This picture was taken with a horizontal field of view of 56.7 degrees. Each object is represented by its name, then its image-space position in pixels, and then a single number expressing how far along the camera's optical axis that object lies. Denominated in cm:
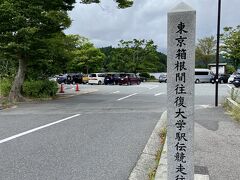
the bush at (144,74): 3746
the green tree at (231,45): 3391
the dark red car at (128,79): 2851
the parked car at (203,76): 3194
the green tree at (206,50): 4385
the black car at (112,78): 2927
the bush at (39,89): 1339
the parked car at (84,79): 3099
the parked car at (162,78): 3249
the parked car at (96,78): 2990
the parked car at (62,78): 3183
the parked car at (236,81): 2143
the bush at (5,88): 1409
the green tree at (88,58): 3678
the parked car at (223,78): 3124
